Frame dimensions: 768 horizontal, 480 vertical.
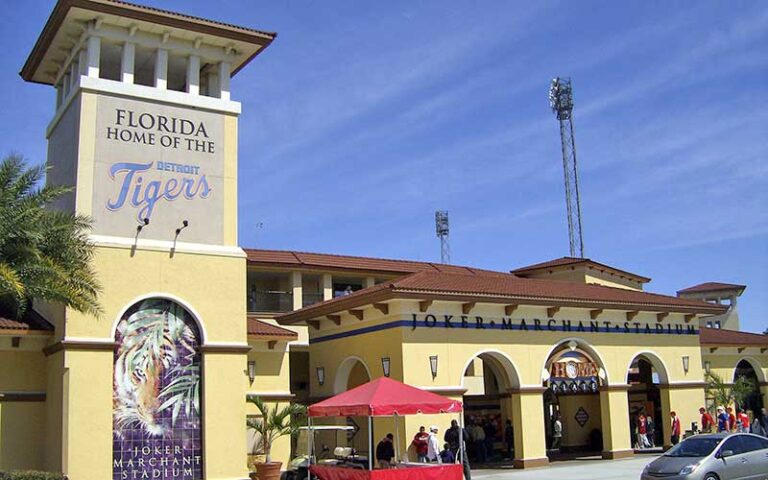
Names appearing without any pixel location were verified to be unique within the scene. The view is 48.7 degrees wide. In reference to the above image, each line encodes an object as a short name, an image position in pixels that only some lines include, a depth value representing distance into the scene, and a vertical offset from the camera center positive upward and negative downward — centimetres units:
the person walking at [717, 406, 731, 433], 3020 -183
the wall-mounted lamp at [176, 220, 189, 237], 2178 +410
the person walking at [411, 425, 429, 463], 2217 -167
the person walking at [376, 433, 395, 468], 2159 -175
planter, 2261 -226
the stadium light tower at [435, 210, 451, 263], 7438 +1352
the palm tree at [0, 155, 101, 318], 1778 +314
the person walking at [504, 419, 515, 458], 3019 -202
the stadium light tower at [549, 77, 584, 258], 5416 +1699
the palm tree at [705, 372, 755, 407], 3525 -82
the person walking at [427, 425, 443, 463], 2181 -179
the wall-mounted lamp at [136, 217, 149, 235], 2133 +406
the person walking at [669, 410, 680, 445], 2969 -202
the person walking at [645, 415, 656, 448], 3200 -215
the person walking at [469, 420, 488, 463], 2902 -212
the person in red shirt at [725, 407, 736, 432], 3123 -180
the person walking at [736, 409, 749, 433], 3072 -188
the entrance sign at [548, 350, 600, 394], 2773 +7
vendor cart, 1800 -62
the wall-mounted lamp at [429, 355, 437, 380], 2461 +42
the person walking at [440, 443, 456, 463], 2108 -188
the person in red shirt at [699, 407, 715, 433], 3022 -182
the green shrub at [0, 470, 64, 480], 1766 -173
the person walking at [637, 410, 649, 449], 3155 -221
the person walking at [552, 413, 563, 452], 3156 -211
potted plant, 2267 -121
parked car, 1881 -197
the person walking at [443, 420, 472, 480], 2290 -162
